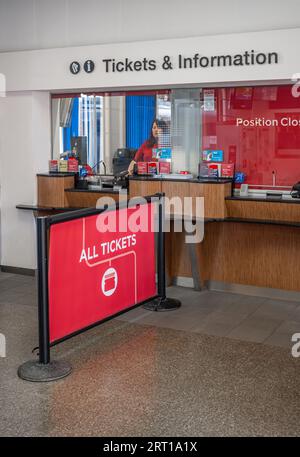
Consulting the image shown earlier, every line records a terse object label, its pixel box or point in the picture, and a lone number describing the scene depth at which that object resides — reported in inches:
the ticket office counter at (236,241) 264.1
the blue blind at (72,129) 313.4
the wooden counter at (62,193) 301.7
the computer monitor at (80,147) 312.7
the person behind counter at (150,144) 290.7
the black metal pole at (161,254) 242.2
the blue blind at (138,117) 292.8
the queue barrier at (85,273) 181.9
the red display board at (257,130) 263.3
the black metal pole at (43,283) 176.6
